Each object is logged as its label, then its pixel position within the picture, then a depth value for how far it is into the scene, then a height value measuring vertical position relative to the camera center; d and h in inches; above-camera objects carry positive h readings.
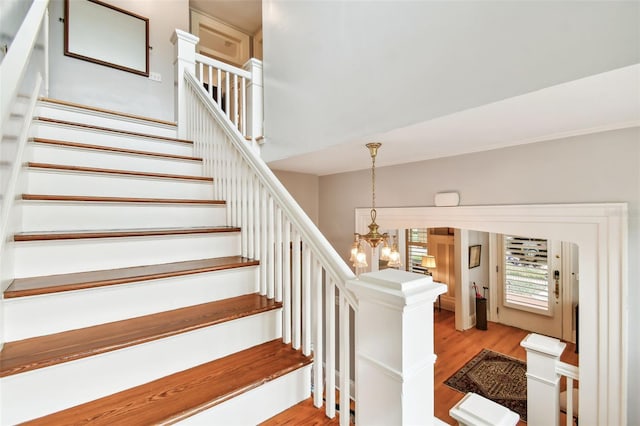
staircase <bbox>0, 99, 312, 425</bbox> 37.9 -16.9
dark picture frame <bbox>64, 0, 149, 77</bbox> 126.6 +82.2
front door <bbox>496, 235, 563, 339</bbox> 194.4 -53.2
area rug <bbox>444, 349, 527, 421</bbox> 136.2 -87.6
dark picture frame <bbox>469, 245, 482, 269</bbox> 217.1 -34.7
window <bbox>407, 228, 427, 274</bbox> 259.9 -34.6
